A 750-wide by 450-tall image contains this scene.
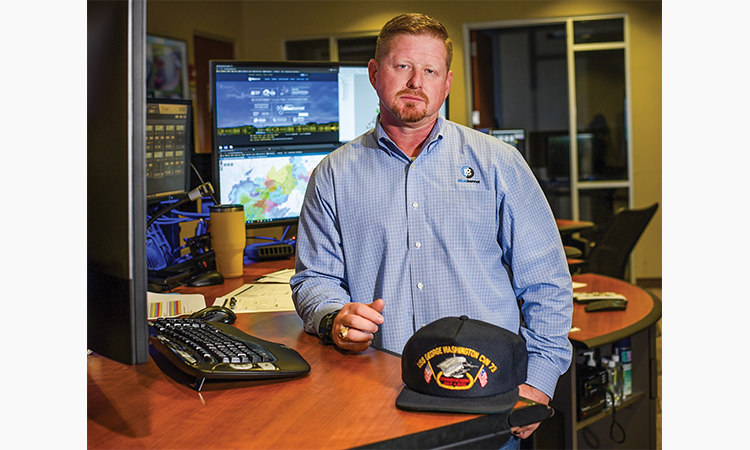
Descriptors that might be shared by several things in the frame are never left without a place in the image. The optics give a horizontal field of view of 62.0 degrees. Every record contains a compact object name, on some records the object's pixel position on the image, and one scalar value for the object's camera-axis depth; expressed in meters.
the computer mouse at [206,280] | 1.95
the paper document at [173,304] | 1.58
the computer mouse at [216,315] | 1.40
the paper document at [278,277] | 1.99
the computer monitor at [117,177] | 0.70
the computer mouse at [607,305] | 2.14
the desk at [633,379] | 1.95
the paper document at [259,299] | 1.62
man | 1.44
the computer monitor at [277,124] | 2.31
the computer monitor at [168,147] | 2.02
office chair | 3.43
